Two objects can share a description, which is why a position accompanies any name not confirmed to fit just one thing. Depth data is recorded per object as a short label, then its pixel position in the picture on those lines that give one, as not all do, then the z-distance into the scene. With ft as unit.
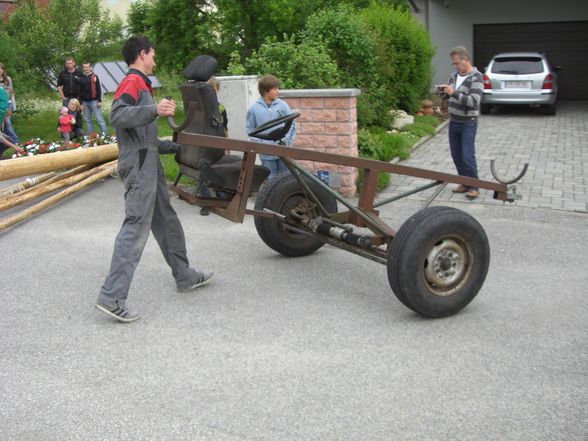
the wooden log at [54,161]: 28.84
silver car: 58.70
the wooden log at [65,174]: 32.24
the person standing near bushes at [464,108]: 30.30
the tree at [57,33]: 72.64
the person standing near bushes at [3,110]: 40.70
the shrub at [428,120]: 53.32
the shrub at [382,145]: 37.88
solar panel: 89.66
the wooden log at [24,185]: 30.42
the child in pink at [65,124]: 44.80
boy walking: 17.90
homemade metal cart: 17.12
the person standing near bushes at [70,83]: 51.37
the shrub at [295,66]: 36.70
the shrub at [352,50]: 43.80
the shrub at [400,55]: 49.88
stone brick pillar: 30.94
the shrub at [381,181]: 32.40
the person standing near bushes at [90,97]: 51.42
